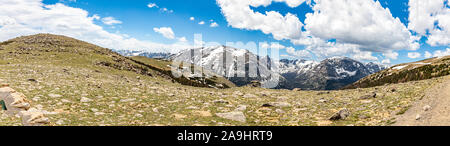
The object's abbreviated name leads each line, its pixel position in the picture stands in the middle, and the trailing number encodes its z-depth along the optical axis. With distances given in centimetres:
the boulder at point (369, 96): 1812
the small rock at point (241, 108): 1663
